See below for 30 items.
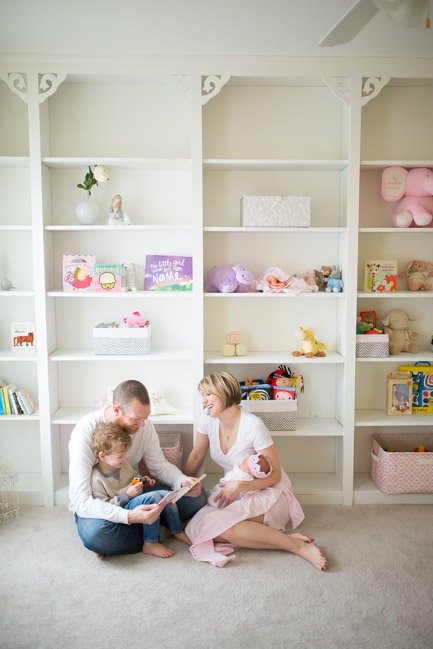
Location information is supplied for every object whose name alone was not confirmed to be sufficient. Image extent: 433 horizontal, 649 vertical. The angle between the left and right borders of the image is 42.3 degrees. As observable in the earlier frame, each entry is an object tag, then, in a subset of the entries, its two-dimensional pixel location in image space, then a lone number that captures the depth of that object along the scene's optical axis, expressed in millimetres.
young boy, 2666
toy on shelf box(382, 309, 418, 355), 3406
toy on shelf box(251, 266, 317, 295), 3270
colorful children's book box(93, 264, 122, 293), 3262
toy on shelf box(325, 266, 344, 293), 3266
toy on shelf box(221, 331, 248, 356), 3357
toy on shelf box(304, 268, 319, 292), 3363
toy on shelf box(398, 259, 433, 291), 3389
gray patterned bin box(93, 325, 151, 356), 3271
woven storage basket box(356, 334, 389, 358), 3273
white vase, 3240
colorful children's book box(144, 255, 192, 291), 3369
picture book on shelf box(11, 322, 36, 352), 3297
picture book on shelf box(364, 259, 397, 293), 3316
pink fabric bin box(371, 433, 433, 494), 3266
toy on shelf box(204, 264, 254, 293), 3254
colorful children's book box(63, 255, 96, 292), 3287
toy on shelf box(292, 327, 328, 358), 3326
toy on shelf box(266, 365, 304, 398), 3348
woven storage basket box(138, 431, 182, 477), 3178
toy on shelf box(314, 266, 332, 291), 3391
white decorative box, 3193
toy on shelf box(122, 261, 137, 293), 3320
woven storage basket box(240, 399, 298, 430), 3279
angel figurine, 3218
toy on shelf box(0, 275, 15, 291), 3252
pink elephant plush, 3250
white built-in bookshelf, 3219
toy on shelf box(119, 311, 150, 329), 3320
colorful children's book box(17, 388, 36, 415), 3280
